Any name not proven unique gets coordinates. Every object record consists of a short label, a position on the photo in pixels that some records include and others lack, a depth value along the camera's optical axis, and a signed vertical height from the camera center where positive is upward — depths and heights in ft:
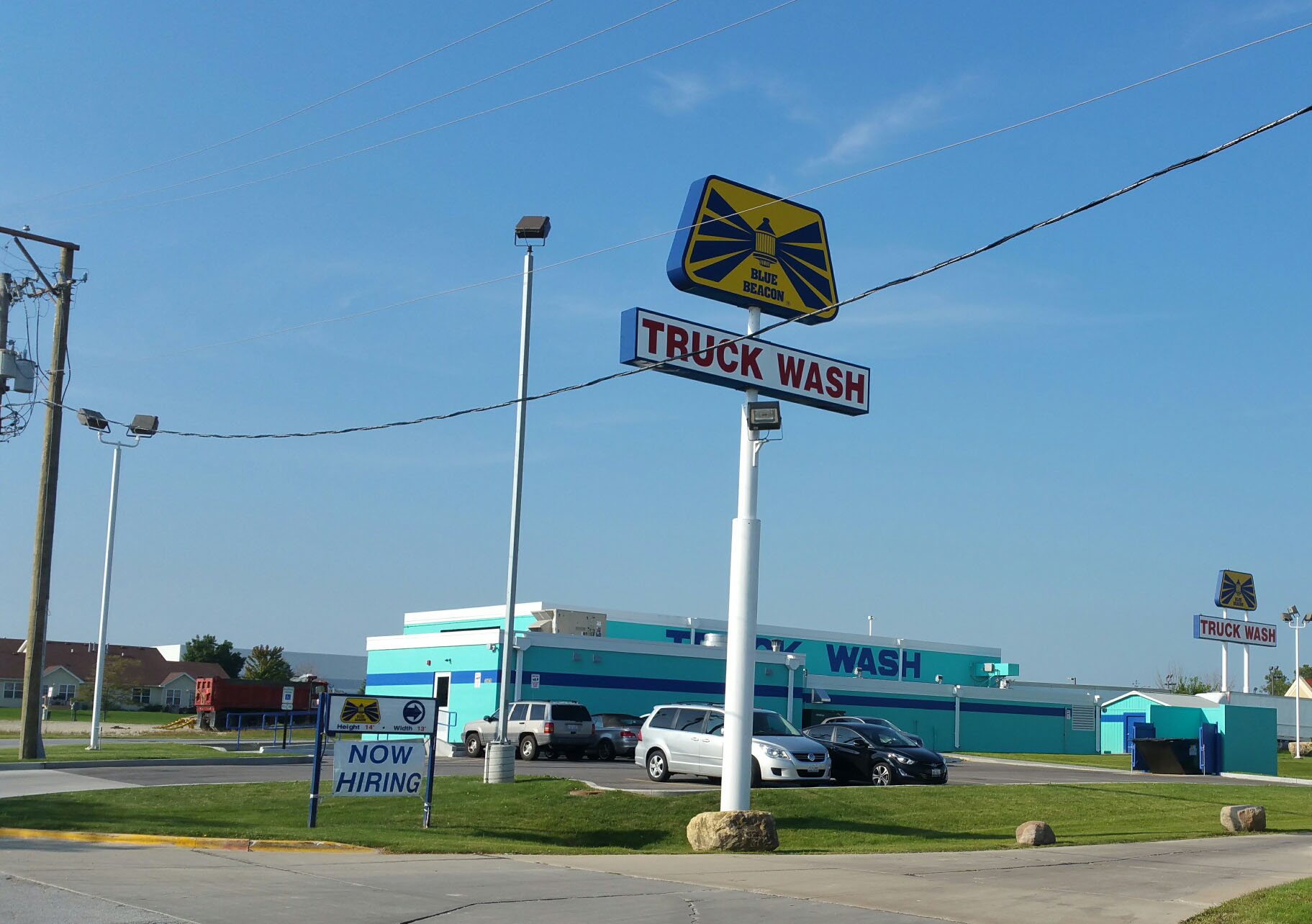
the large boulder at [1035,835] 57.21 -8.44
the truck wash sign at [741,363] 60.08 +14.04
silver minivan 75.72 -6.80
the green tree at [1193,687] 353.47 -8.38
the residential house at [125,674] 321.52 -16.27
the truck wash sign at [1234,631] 200.03 +4.70
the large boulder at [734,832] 54.44 -8.50
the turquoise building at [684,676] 137.18 -4.94
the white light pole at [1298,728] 203.16 -10.99
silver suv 108.17 -8.51
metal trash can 71.20 -7.82
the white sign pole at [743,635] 59.16 +0.24
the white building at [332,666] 377.91 -14.08
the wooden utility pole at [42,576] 95.50 +2.66
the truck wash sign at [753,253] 61.93 +19.91
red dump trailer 183.01 -11.90
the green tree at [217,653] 362.33 -10.58
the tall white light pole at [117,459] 117.39 +14.75
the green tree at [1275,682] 462.19 -7.72
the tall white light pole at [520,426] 74.54 +12.80
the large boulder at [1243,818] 66.90 -8.52
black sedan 85.10 -7.73
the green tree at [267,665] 294.87 -10.81
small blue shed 147.43 -8.51
